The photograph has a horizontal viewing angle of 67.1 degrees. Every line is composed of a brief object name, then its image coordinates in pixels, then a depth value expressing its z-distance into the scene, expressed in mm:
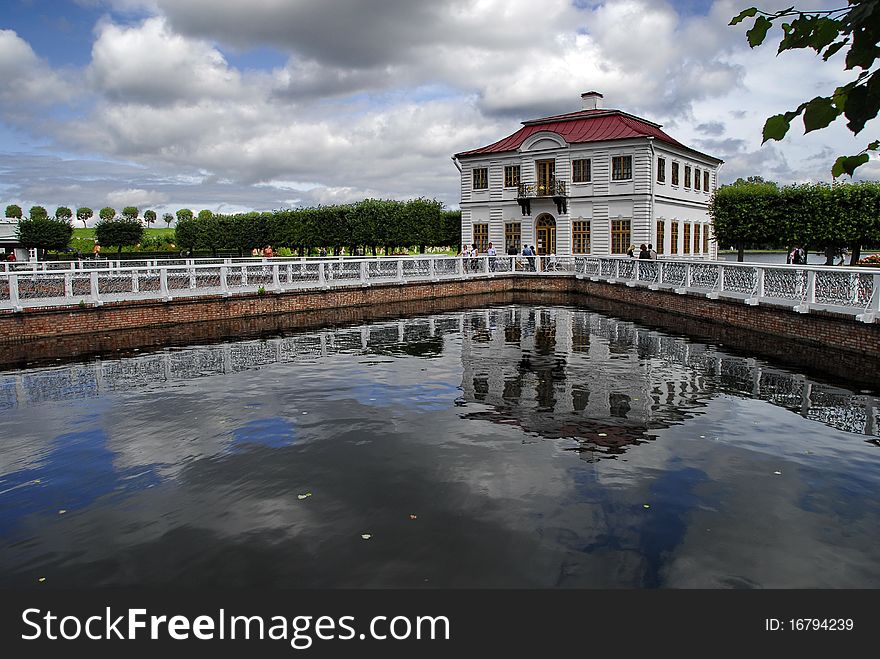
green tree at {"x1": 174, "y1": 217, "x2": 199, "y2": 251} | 71562
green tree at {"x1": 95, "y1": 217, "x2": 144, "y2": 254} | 73312
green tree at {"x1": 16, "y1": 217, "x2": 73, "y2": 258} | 69062
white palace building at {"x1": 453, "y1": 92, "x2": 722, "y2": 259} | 42719
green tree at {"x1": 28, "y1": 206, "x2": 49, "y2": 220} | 126662
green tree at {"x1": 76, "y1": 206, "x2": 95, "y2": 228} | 168000
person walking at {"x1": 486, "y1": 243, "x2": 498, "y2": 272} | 40062
